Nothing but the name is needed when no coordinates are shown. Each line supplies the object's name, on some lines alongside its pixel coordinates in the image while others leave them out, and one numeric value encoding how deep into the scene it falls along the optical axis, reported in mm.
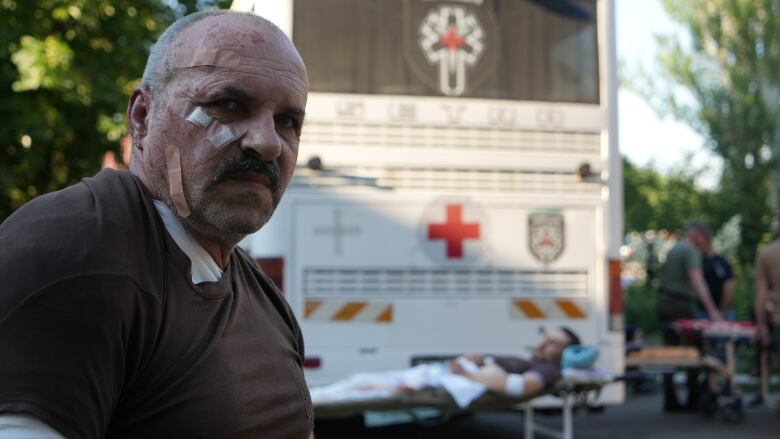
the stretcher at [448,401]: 5785
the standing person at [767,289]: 8500
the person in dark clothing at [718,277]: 9766
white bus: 6242
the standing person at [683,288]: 9125
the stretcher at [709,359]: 8023
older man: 1149
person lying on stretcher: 5945
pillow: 6250
